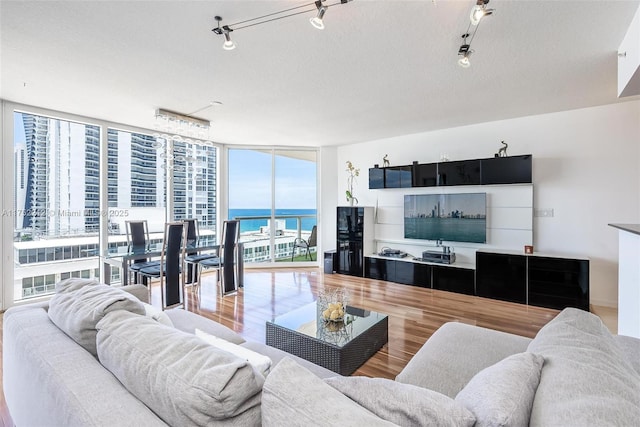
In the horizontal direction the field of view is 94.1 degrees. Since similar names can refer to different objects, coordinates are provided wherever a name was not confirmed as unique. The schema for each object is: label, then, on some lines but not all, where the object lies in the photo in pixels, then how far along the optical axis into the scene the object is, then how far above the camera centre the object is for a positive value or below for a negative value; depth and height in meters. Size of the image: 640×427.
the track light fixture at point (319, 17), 1.72 +1.16
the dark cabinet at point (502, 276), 3.88 -0.87
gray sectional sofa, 0.70 -0.48
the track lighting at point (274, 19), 1.76 +1.33
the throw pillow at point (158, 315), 1.46 -0.52
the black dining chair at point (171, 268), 3.56 -0.68
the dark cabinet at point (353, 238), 5.41 -0.48
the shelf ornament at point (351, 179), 5.78 +0.67
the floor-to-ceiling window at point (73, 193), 3.81 +0.28
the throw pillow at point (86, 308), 1.17 -0.41
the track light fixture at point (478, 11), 1.73 +1.18
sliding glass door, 6.18 +0.28
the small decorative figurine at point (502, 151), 4.27 +0.88
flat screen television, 4.49 -0.08
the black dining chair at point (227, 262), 4.15 -0.70
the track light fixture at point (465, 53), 2.33 +1.27
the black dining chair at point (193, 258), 4.37 -0.68
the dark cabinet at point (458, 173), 4.09 +0.60
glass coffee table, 2.11 -0.95
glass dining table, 3.55 -0.51
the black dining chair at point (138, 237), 4.04 -0.35
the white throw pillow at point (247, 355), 1.05 -0.55
